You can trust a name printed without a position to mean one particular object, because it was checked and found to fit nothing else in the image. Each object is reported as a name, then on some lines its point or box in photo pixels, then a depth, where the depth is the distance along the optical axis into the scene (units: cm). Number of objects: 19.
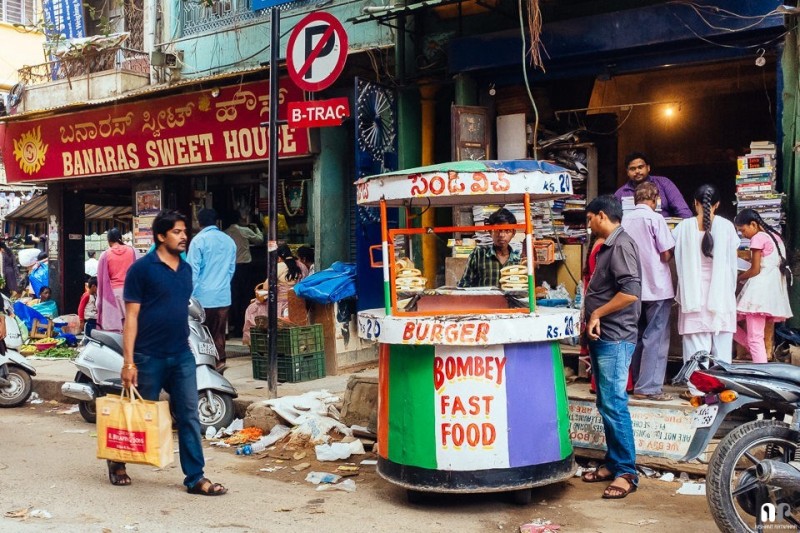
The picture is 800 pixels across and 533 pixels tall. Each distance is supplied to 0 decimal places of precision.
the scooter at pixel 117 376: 803
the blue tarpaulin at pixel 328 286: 1008
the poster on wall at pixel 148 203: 1399
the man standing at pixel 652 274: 696
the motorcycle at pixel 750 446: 449
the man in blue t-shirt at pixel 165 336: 585
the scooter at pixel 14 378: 956
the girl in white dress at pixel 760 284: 713
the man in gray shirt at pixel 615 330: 567
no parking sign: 850
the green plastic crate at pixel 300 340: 955
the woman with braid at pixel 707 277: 680
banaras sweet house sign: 1202
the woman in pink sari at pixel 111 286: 980
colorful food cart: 532
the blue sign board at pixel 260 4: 1061
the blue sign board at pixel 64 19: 1414
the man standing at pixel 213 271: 959
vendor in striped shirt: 766
